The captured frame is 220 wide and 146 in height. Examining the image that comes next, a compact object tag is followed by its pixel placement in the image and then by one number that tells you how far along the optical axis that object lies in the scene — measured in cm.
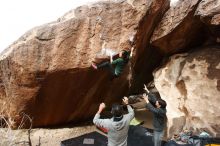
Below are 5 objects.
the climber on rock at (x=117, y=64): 441
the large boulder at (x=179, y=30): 501
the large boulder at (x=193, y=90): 468
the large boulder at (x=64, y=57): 463
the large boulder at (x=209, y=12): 462
